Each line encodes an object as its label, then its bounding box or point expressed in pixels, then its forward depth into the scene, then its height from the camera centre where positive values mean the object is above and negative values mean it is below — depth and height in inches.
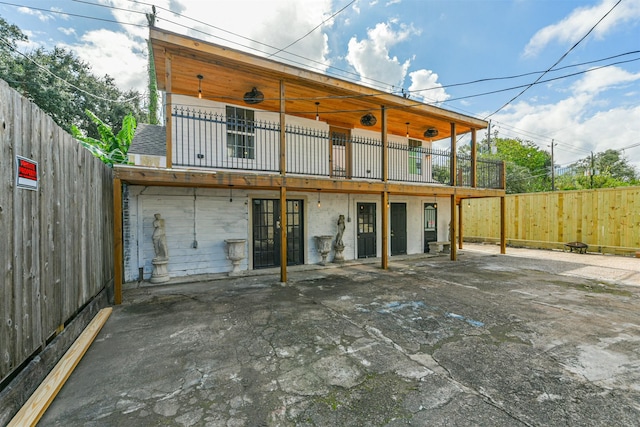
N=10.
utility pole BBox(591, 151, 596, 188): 1001.8 +189.7
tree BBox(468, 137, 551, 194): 948.6 +199.3
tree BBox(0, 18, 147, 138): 552.1 +311.7
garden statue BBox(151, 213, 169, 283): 236.1 -34.2
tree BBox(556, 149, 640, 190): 961.5 +158.0
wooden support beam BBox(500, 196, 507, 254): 397.4 -17.3
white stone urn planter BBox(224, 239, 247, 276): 264.8 -38.9
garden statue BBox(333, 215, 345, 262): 338.3 -40.1
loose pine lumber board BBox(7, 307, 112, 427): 72.9 -56.4
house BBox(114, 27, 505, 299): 227.6 +52.0
